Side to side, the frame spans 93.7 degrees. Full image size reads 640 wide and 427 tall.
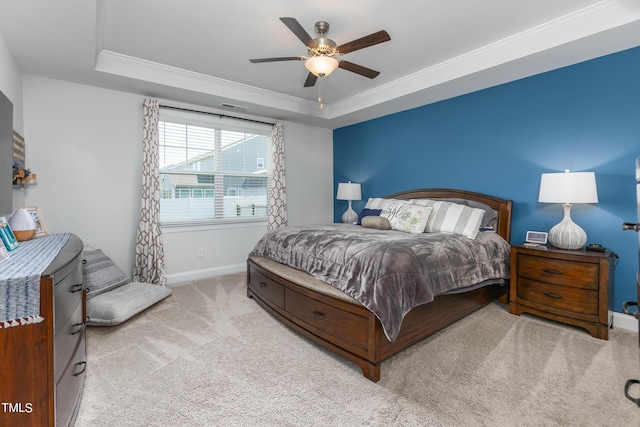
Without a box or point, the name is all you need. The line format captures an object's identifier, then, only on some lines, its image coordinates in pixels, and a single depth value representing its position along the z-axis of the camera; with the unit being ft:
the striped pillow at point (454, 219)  9.48
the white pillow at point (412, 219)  10.03
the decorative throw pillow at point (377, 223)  10.70
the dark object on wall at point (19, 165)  8.68
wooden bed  6.05
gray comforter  6.06
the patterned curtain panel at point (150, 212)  11.80
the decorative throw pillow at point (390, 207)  11.11
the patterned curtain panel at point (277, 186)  15.21
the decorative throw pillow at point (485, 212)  10.46
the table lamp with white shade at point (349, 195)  15.66
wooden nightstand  7.64
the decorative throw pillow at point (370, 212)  12.27
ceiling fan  7.05
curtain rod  12.60
